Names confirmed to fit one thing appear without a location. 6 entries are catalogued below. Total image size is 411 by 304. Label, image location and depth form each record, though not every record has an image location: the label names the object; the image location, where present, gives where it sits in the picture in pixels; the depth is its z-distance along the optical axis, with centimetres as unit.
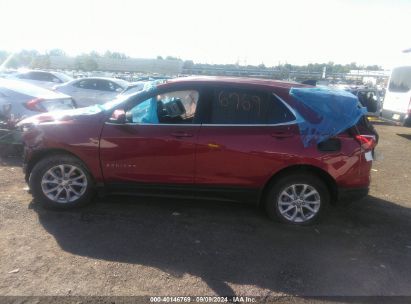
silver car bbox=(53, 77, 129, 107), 1473
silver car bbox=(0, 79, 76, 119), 806
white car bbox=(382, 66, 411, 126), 1274
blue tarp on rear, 445
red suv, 448
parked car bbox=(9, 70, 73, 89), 1741
